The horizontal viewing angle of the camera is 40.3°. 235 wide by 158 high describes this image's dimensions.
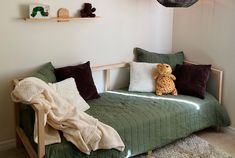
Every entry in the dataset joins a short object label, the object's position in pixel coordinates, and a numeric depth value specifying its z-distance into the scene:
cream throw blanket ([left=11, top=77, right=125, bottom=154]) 2.39
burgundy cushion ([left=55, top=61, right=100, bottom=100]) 3.12
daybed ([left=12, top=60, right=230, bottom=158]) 2.50
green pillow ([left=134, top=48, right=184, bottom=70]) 3.71
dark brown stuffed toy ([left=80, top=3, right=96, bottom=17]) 3.24
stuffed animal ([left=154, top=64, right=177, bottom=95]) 3.46
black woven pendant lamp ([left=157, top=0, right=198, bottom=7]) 3.07
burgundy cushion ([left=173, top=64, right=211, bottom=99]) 3.43
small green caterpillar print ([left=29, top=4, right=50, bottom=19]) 2.94
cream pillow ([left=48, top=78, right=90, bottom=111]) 2.86
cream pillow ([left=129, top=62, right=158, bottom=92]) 3.54
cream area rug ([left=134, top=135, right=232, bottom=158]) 2.98
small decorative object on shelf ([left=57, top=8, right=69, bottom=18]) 3.12
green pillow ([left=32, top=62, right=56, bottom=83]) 2.94
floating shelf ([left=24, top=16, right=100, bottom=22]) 3.00
